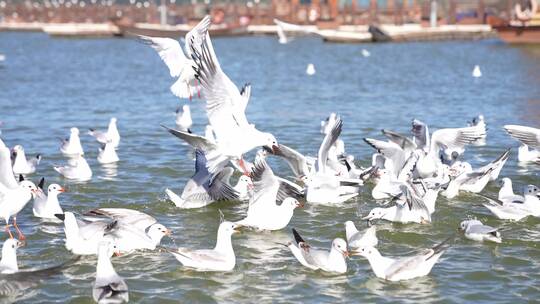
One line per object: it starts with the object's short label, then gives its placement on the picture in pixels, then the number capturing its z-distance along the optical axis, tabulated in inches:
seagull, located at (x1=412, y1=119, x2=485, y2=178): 574.5
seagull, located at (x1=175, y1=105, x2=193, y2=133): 854.9
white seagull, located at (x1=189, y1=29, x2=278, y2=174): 477.7
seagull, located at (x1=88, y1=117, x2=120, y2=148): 721.0
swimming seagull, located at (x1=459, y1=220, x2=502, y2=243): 434.0
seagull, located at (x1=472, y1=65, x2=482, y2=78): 1414.9
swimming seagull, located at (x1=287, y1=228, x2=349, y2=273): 388.8
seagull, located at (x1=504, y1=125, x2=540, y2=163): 527.8
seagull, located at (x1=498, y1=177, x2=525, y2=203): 503.8
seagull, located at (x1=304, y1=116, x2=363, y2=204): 526.9
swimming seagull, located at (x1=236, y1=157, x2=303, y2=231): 460.4
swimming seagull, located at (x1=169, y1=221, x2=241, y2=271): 390.6
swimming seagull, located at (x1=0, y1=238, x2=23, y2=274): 370.3
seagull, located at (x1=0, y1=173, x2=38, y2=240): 449.1
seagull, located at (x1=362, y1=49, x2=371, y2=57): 2057.2
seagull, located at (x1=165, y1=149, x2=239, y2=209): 518.9
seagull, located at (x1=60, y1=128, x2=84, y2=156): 689.6
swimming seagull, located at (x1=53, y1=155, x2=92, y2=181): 595.5
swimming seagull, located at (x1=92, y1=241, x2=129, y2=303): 345.9
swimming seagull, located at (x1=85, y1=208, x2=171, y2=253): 413.7
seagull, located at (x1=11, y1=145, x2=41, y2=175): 611.5
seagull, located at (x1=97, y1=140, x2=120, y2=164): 659.4
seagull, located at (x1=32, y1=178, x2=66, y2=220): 484.1
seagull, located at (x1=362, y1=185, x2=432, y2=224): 475.8
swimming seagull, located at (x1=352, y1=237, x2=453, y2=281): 381.4
